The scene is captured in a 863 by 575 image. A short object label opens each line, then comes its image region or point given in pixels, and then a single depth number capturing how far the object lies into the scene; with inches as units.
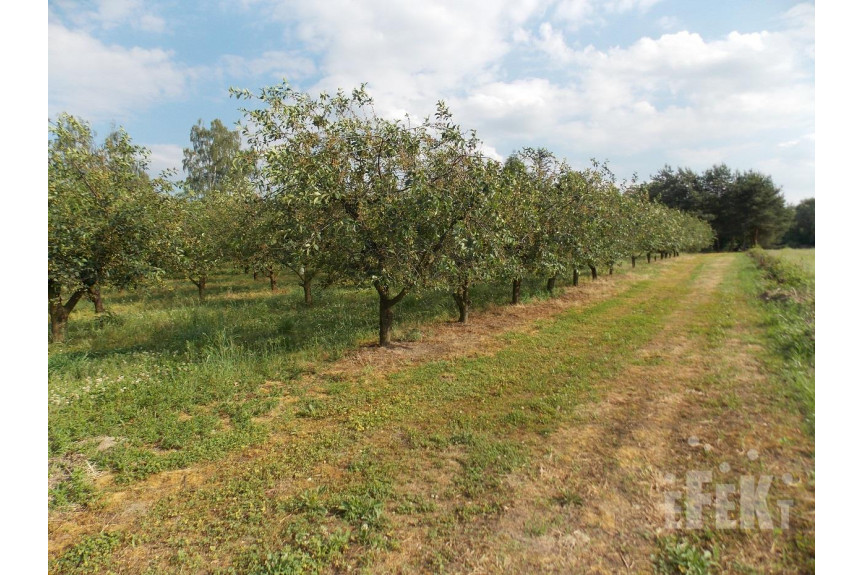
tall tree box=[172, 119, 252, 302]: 519.0
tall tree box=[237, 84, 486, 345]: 326.0
